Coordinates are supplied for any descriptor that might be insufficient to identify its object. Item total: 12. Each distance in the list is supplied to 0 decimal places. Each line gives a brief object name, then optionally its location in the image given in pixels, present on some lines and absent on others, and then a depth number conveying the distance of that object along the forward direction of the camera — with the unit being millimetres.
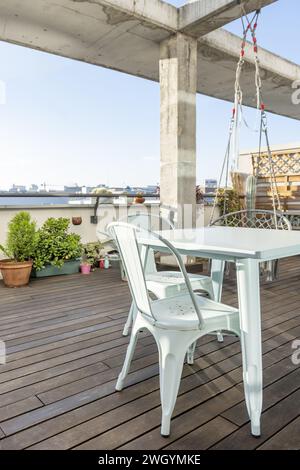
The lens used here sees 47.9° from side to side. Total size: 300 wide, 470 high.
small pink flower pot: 4379
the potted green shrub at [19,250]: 3662
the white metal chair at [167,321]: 1324
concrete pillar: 4137
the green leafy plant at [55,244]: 4070
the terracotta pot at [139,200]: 5297
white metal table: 1331
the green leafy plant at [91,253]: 4590
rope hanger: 3402
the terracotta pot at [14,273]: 3646
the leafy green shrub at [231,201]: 6273
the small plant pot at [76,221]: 4676
